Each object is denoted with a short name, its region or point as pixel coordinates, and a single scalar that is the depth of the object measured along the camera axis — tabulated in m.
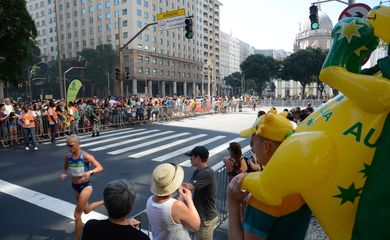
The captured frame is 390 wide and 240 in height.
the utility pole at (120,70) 19.58
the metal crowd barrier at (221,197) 5.48
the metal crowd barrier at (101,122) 13.90
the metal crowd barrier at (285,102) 43.31
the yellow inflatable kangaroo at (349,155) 1.44
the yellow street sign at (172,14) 16.32
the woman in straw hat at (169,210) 2.88
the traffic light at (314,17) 12.16
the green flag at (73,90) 16.22
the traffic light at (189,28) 16.38
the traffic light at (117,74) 20.44
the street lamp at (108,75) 67.44
